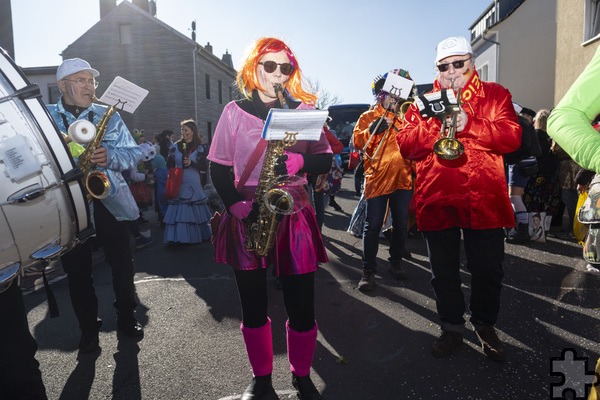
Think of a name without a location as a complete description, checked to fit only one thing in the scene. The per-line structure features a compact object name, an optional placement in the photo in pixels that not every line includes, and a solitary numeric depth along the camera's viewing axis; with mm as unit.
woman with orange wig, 2312
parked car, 19109
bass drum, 1588
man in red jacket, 2709
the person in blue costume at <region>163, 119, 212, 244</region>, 6660
